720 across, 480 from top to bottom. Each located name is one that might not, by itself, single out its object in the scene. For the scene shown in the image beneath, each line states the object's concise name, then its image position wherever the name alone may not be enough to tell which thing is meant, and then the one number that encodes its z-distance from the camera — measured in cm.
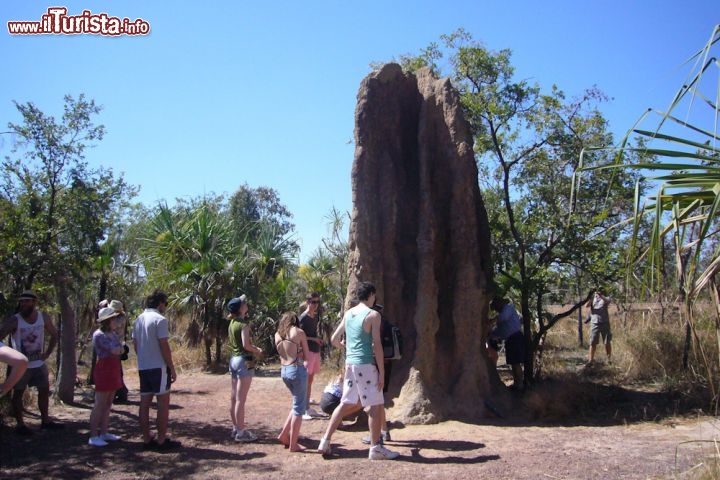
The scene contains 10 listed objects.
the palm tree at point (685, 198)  370
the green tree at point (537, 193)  1049
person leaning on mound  970
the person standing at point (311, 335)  895
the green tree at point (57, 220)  807
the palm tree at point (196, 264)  1509
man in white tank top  721
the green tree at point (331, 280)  1659
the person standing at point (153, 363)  660
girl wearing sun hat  701
